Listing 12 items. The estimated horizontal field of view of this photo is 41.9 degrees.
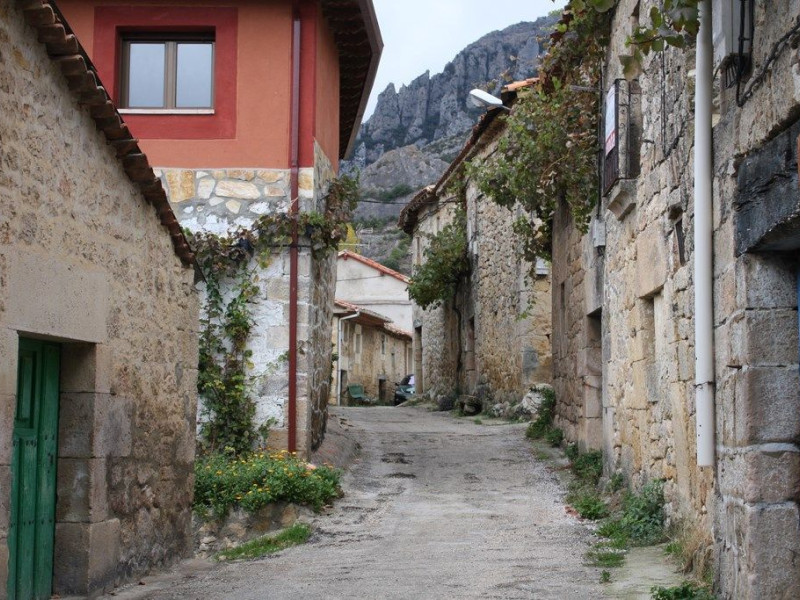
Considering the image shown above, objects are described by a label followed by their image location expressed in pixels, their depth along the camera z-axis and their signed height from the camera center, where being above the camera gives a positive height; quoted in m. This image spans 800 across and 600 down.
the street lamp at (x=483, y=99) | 14.16 +3.91
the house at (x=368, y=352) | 31.62 +1.06
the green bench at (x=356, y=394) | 33.09 -0.35
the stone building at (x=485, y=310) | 17.41 +1.45
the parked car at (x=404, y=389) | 31.72 -0.18
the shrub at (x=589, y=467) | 10.26 -0.83
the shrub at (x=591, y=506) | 8.80 -1.04
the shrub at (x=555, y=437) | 13.00 -0.66
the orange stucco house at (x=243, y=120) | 10.77 +2.73
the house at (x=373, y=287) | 37.91 +3.58
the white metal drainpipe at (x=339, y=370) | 31.68 +0.39
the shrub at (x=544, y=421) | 13.98 -0.49
